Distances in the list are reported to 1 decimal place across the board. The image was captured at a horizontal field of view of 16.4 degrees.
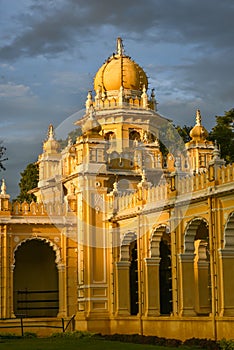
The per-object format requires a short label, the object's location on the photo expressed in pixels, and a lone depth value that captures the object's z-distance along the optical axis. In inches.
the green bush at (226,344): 779.4
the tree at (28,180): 1792.3
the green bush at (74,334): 1051.9
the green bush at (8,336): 1030.7
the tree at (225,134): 1382.9
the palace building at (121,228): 911.0
